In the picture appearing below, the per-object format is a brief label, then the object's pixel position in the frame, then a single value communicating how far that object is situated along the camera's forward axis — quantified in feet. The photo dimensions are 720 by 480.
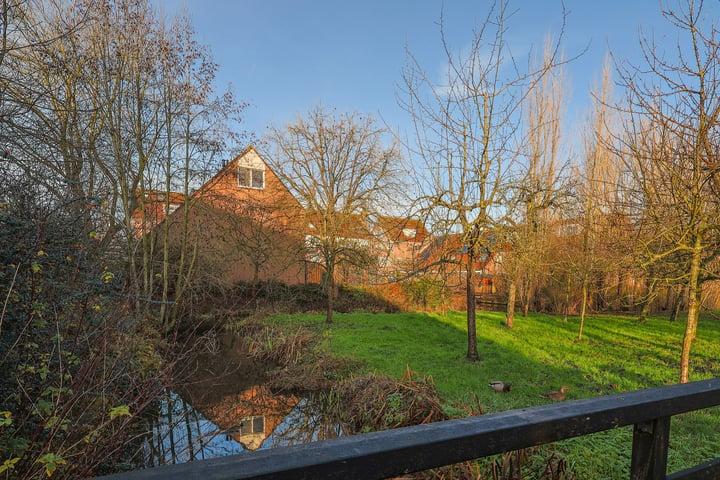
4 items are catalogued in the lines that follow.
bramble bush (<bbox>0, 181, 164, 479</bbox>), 9.78
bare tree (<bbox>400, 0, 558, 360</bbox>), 27.55
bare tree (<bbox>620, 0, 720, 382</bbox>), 19.63
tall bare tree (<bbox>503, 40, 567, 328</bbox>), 29.43
